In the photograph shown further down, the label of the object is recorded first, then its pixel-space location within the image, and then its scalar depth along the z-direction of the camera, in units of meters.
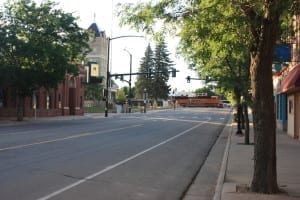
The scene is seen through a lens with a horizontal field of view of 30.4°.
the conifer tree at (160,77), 144.12
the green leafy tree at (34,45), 45.56
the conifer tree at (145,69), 144.50
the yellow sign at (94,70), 87.94
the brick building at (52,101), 55.66
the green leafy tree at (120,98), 115.69
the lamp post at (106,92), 68.50
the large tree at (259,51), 10.31
